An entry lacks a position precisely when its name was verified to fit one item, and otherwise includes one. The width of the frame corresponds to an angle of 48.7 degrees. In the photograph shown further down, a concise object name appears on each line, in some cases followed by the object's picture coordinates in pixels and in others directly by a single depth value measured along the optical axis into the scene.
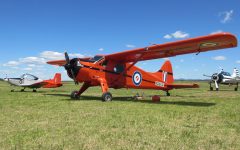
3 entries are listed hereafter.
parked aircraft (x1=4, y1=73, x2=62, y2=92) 28.58
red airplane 13.07
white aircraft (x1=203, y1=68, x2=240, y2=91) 34.96
